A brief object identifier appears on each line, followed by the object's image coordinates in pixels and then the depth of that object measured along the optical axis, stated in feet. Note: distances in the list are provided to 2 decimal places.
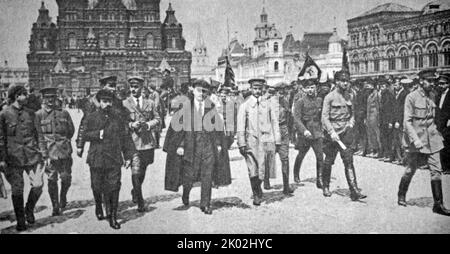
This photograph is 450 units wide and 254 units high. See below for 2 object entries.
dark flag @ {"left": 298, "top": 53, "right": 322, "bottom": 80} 30.96
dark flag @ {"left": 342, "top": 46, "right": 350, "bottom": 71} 33.40
